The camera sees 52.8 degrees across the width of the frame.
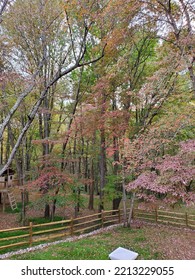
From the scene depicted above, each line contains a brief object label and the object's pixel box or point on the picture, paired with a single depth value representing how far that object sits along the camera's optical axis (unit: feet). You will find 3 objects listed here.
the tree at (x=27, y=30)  15.98
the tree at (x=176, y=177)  13.37
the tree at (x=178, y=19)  17.43
